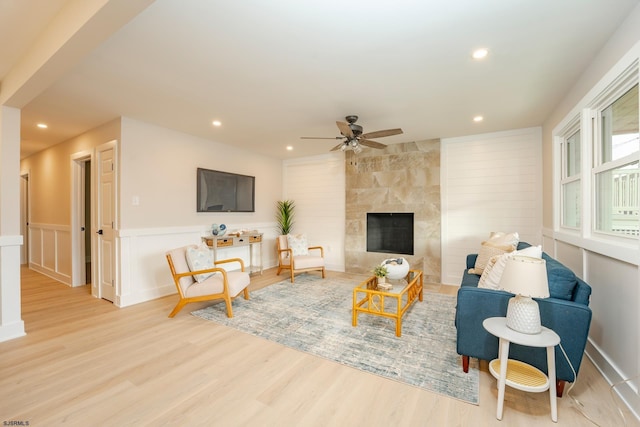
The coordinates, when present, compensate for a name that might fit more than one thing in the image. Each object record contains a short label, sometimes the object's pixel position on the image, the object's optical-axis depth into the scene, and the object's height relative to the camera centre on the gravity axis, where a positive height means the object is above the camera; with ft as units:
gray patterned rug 6.83 -4.08
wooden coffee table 8.85 -3.30
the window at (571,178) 9.58 +1.21
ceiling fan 10.48 +3.13
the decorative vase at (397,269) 10.66 -2.30
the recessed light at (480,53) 6.98 +4.18
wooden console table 14.68 -1.73
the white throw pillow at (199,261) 10.91 -1.98
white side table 5.13 -3.12
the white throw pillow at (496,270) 7.11 -1.59
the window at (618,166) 6.30 +1.12
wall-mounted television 15.10 +1.29
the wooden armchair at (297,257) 15.87 -2.75
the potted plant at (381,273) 10.37 -2.38
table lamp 5.13 -1.50
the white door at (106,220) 12.07 -0.31
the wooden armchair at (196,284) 10.35 -2.82
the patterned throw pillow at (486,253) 10.17 -1.63
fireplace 16.57 -1.31
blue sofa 5.65 -2.41
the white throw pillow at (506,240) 10.48 -1.16
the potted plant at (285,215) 20.08 -0.20
